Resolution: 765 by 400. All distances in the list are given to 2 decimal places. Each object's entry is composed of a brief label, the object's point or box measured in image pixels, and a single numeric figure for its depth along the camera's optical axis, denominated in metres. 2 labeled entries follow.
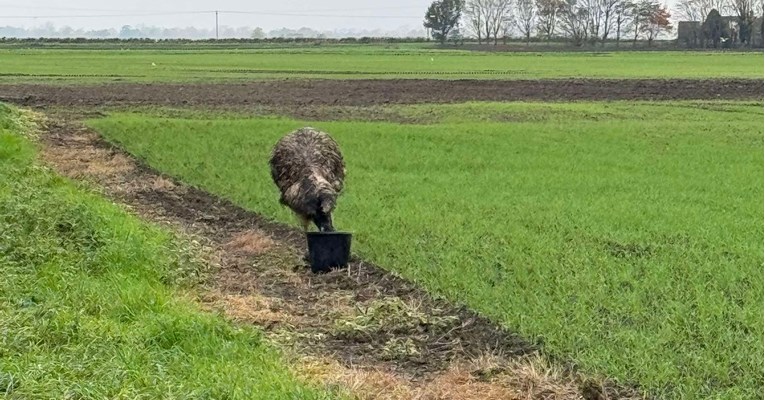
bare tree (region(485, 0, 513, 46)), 130.25
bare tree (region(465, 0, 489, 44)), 127.75
